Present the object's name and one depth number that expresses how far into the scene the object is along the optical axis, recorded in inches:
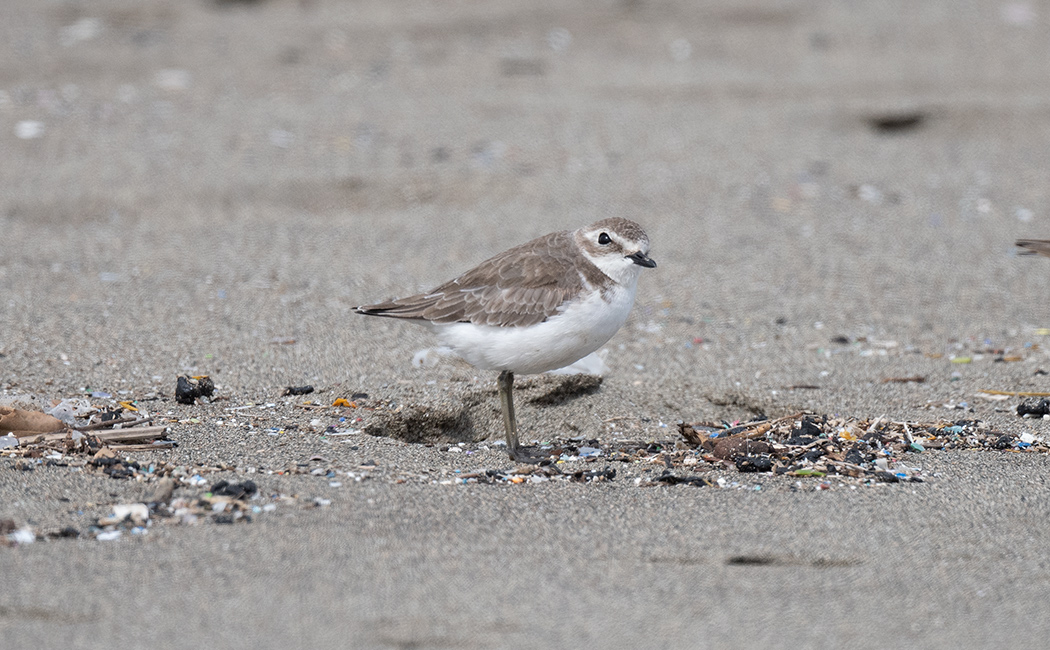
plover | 332.5
